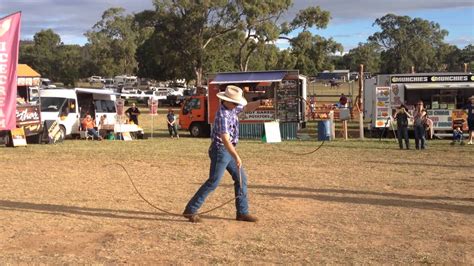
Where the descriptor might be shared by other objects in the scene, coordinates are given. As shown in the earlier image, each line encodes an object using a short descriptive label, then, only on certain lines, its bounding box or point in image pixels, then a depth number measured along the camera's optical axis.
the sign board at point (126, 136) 22.65
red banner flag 12.84
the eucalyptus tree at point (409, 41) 93.88
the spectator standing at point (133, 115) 25.47
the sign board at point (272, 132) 20.80
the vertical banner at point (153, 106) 26.77
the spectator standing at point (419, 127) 17.11
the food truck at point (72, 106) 21.80
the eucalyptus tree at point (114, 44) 81.44
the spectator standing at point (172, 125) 23.52
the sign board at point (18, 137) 18.00
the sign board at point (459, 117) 20.95
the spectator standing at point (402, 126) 17.31
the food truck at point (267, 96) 22.20
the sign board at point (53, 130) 20.02
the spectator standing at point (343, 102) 28.78
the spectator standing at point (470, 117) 18.02
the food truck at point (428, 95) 21.69
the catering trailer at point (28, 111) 18.42
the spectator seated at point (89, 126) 22.16
